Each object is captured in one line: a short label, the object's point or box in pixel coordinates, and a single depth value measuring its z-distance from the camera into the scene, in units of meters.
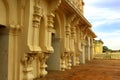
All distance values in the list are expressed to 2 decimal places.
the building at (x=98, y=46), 23.80
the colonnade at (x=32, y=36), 4.23
